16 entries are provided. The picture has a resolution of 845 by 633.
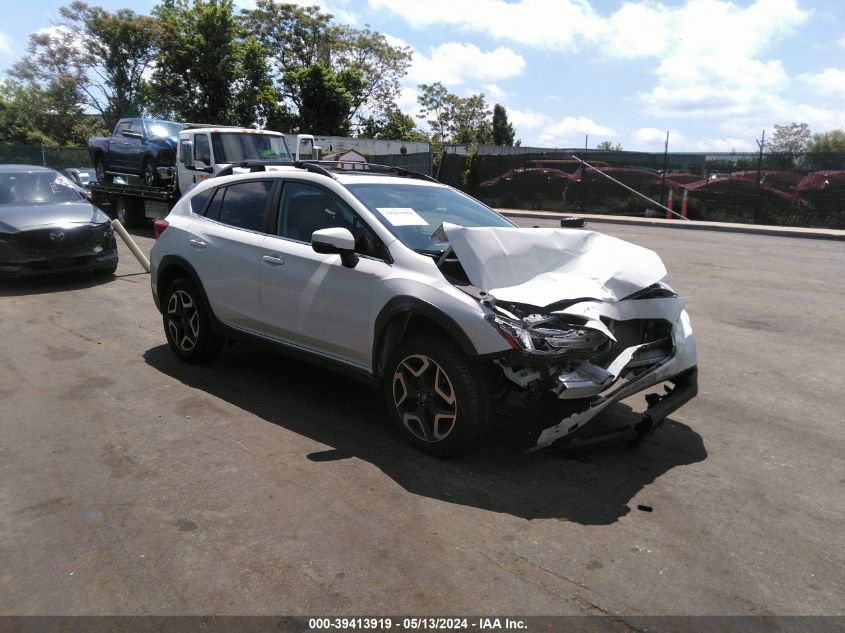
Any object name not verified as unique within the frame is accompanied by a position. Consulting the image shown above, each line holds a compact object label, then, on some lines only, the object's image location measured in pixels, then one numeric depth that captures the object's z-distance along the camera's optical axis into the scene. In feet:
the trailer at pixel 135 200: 50.11
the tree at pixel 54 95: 156.87
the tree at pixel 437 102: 225.56
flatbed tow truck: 49.24
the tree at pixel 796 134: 137.62
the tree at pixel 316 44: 168.66
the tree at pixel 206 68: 123.13
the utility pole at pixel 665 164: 81.05
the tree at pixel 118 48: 144.46
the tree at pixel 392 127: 181.37
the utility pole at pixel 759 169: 73.97
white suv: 12.31
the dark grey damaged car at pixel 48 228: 30.01
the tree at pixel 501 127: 254.68
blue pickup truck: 52.95
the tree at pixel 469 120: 228.22
